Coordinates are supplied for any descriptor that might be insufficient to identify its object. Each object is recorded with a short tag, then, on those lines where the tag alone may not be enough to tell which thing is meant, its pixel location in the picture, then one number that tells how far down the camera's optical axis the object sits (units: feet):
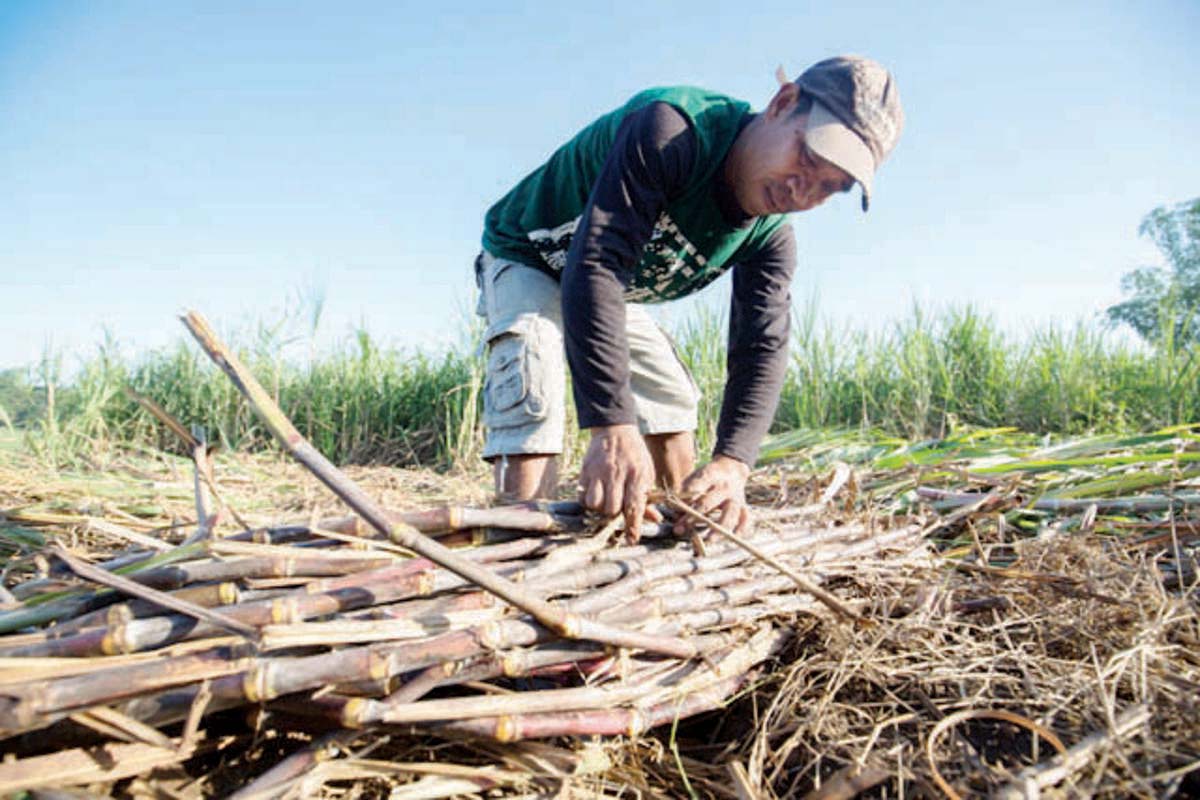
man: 5.16
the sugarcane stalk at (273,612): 2.67
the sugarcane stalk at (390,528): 2.38
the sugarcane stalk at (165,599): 2.65
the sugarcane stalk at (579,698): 2.82
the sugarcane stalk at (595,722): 2.98
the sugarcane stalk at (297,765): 2.62
